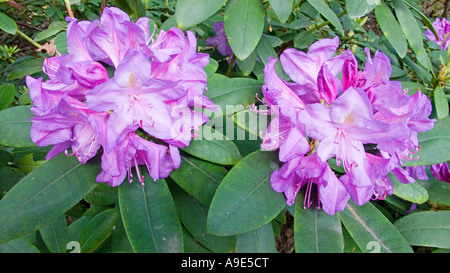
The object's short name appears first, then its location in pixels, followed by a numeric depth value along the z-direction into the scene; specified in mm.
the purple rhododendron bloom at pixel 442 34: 725
